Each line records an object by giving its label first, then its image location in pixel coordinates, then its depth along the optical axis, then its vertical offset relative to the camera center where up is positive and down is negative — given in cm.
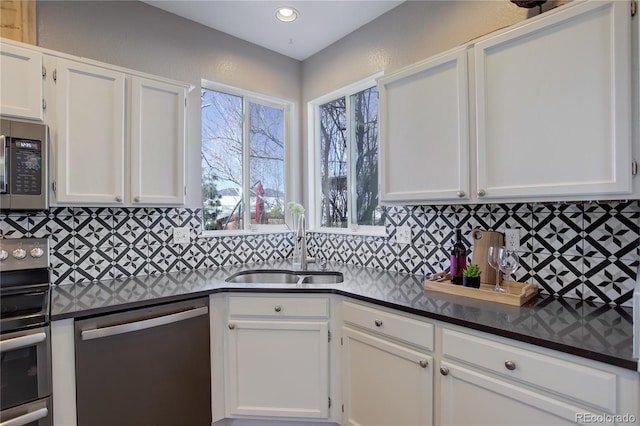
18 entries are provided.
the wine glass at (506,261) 154 -23
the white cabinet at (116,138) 171 +44
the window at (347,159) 259 +46
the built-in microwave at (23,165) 152 +24
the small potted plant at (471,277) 167 -32
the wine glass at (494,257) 155 -21
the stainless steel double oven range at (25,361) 127 -58
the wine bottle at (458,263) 178 -27
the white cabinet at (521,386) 100 -59
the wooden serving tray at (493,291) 150 -38
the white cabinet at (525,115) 121 +43
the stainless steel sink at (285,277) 231 -45
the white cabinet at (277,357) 186 -81
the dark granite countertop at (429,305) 111 -42
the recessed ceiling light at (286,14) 229 +141
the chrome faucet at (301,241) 249 -21
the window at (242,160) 262 +46
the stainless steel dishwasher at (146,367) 149 -74
